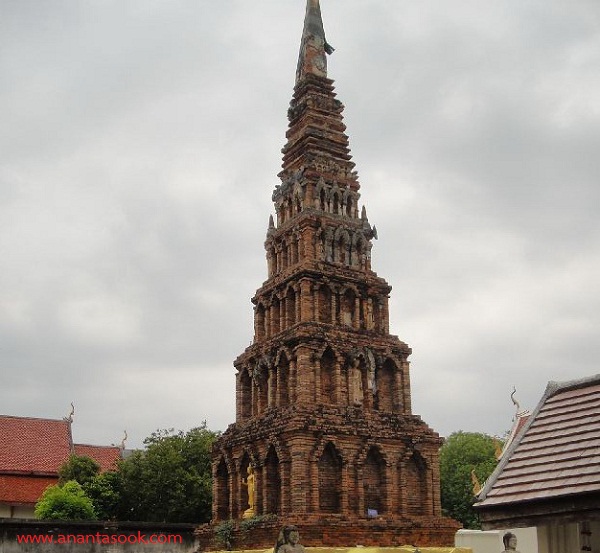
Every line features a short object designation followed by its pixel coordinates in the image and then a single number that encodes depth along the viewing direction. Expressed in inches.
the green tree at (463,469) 2309.3
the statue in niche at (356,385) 1373.0
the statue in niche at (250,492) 1312.7
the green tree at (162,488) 1765.5
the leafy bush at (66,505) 1574.8
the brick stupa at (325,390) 1259.8
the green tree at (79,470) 1756.9
